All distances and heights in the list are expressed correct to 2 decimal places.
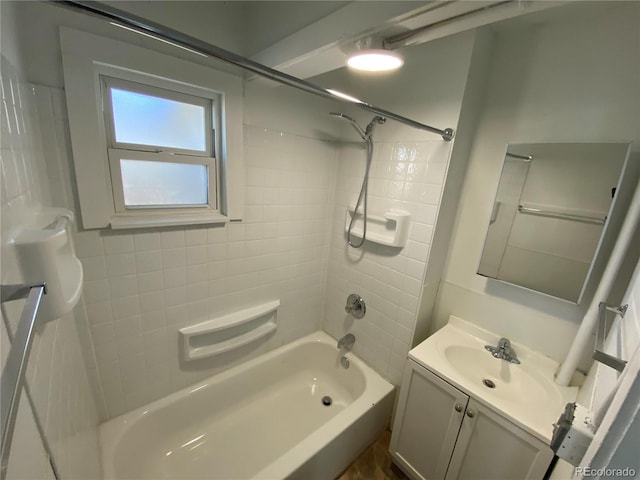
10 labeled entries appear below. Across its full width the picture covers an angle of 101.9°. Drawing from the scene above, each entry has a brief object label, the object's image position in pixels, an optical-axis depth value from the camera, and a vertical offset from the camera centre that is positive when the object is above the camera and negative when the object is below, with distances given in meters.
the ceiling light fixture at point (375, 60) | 0.92 +0.43
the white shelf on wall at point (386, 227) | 1.53 -0.30
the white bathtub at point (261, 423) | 1.34 -1.56
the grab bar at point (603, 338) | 0.53 -0.36
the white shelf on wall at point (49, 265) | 0.50 -0.24
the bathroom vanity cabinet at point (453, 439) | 1.07 -1.13
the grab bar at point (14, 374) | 0.27 -0.25
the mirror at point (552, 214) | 1.12 -0.09
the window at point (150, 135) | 1.04 +0.11
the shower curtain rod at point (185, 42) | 0.53 +0.28
